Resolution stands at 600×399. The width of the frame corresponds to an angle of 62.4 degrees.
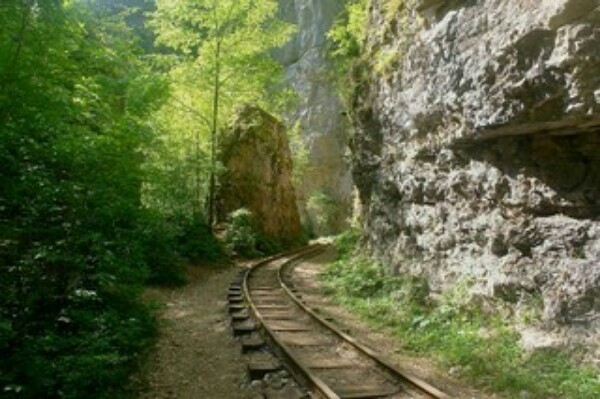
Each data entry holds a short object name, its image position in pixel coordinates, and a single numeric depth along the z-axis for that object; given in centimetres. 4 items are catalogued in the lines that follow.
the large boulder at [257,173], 2341
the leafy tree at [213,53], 1853
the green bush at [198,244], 1705
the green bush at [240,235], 2017
